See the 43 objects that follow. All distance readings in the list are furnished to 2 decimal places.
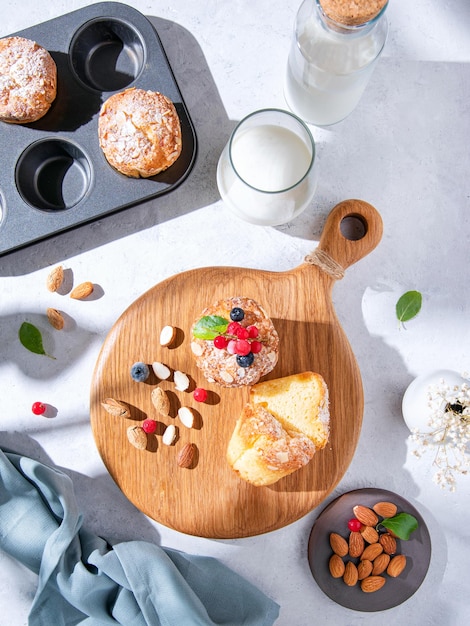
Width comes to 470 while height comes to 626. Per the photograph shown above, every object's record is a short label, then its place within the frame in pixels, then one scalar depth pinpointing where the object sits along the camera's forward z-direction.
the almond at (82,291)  0.65
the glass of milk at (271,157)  0.58
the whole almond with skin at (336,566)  0.65
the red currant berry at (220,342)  0.57
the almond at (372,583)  0.65
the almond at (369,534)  0.65
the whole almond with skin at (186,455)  0.61
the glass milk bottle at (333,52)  0.51
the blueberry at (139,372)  0.61
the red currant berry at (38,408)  0.65
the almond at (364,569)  0.65
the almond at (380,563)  0.65
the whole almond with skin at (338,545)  0.65
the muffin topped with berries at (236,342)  0.57
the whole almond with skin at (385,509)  0.65
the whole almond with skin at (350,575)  0.65
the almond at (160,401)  0.62
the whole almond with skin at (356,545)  0.65
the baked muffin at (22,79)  0.60
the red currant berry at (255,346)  0.57
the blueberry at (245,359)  0.56
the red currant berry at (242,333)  0.56
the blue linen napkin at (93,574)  0.62
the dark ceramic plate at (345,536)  0.65
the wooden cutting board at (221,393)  0.61
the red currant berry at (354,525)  0.65
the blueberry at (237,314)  0.57
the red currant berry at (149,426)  0.61
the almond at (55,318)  0.65
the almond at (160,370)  0.62
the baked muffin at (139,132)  0.59
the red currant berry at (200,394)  0.62
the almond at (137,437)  0.61
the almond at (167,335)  0.62
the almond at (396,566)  0.65
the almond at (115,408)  0.61
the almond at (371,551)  0.65
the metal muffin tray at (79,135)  0.61
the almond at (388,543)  0.65
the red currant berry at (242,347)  0.56
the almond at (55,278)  0.65
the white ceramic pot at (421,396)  0.62
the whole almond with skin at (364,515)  0.65
